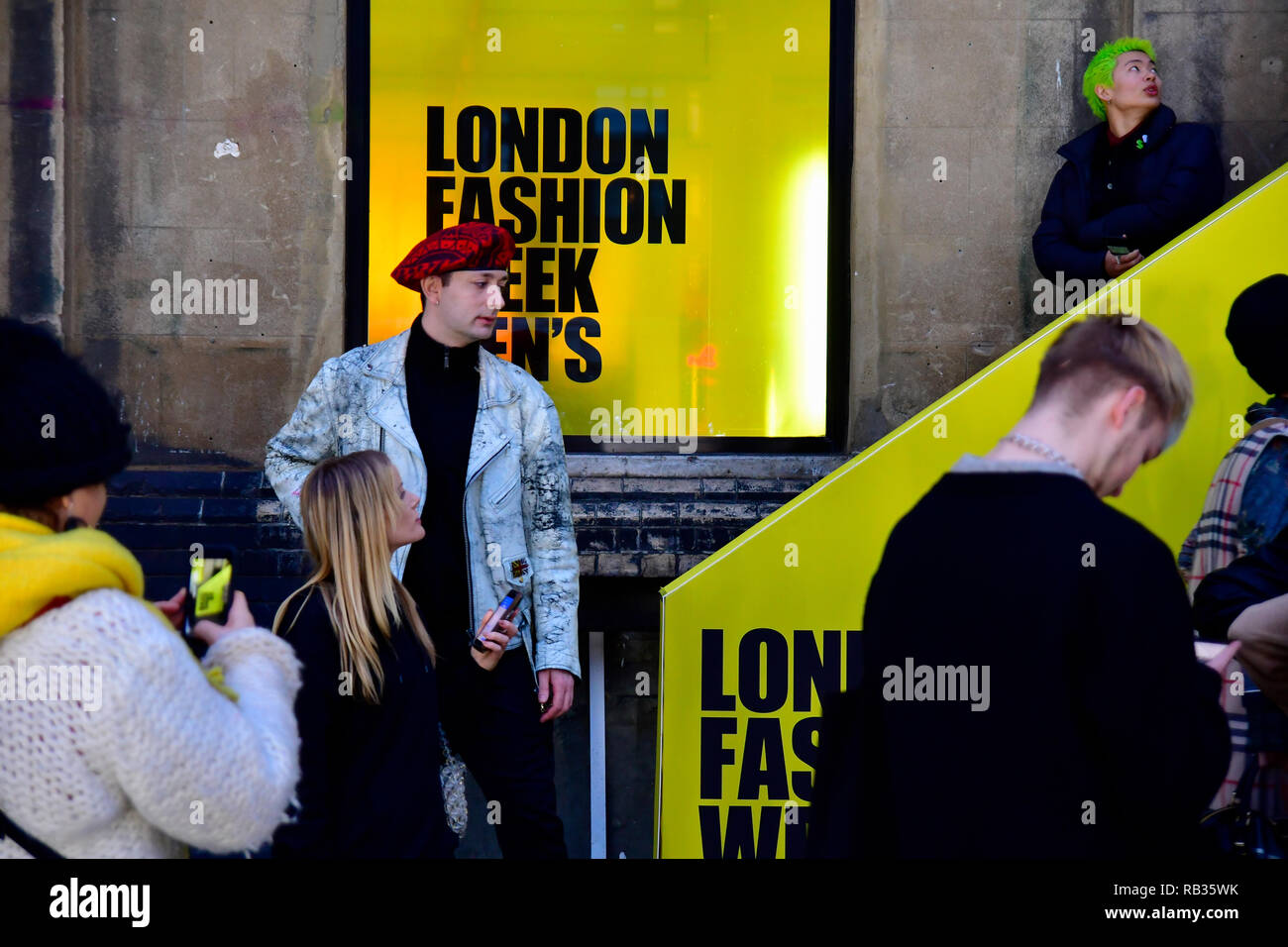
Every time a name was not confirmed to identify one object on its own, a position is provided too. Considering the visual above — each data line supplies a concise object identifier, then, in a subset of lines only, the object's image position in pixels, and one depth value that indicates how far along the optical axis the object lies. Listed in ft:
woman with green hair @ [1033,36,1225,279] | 17.78
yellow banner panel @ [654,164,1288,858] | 14.92
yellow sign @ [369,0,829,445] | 21.06
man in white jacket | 14.20
